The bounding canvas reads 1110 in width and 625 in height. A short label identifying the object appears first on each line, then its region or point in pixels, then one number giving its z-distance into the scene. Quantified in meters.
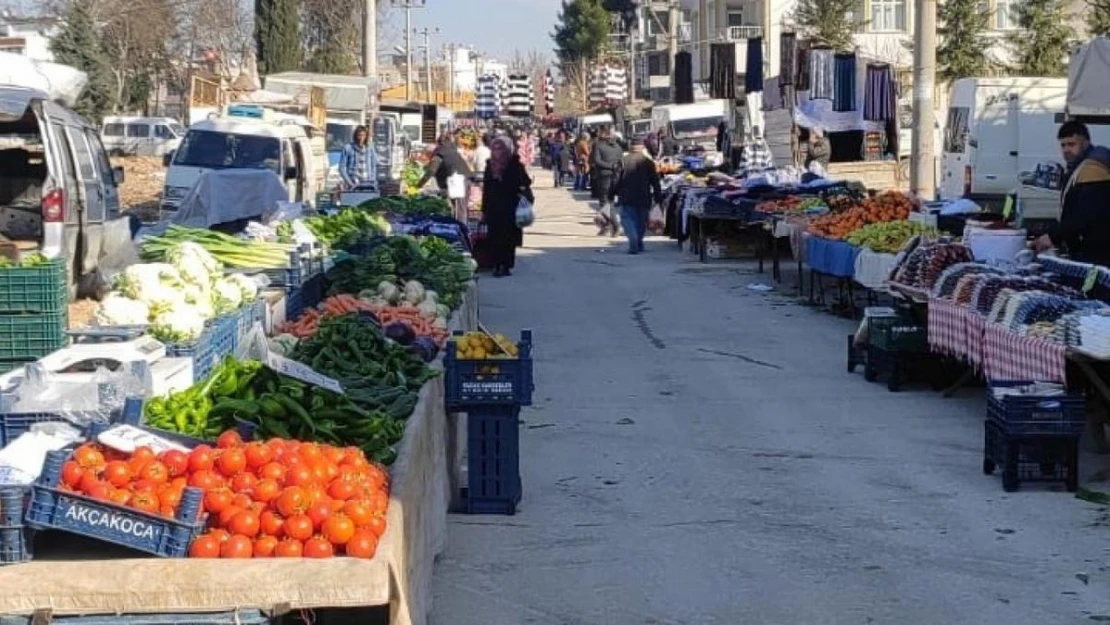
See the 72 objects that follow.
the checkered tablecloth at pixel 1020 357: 9.54
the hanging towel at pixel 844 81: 29.67
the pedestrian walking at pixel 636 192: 25.58
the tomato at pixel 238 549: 4.88
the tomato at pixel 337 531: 4.93
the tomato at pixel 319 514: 4.97
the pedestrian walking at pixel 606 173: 29.91
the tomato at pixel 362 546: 4.91
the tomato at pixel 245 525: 4.96
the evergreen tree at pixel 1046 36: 60.22
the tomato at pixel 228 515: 5.00
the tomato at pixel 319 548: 4.88
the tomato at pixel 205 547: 4.87
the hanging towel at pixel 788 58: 31.23
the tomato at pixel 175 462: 5.28
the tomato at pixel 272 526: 4.99
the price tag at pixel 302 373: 6.56
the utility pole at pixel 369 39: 37.72
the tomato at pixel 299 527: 4.95
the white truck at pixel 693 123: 49.34
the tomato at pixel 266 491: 5.09
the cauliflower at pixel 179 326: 8.34
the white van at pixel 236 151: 23.97
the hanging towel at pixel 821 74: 29.86
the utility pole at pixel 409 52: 84.77
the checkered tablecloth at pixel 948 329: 11.40
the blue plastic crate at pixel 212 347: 7.87
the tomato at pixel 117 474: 5.11
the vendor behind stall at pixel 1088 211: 11.65
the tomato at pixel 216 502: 5.05
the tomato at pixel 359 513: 5.02
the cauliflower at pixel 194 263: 9.89
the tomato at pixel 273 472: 5.22
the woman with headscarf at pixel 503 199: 21.94
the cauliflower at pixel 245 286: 10.41
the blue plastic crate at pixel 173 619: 4.73
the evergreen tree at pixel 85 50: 46.78
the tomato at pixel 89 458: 5.19
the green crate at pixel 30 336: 9.34
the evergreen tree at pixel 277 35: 50.38
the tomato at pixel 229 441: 5.57
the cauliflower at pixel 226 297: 9.66
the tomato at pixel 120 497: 4.97
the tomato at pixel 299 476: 5.18
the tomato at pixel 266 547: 4.93
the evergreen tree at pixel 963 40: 62.50
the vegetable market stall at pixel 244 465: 4.78
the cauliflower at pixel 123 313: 9.00
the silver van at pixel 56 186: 13.98
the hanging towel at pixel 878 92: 29.53
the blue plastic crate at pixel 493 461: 8.44
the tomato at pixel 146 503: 4.97
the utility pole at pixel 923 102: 22.62
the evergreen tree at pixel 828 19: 70.56
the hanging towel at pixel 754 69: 36.69
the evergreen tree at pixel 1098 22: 46.36
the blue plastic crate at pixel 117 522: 4.88
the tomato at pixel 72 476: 5.08
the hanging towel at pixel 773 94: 33.25
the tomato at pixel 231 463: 5.30
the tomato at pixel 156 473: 5.16
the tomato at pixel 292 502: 5.00
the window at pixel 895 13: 78.81
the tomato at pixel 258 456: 5.35
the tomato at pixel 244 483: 5.18
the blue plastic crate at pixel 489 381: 8.37
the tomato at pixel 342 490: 5.18
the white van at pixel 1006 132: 26.05
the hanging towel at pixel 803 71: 30.30
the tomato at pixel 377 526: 5.03
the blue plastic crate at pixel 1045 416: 8.95
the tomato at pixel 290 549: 4.91
